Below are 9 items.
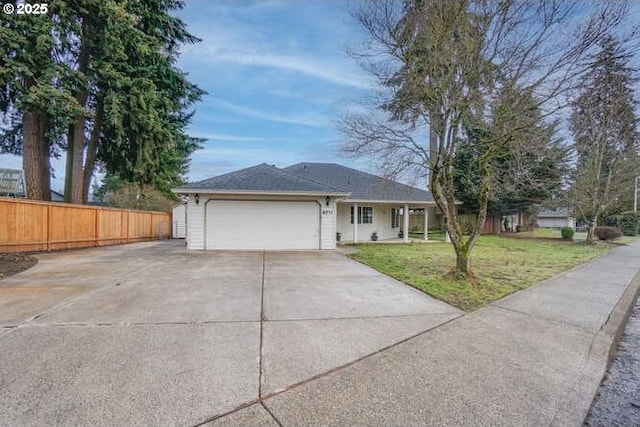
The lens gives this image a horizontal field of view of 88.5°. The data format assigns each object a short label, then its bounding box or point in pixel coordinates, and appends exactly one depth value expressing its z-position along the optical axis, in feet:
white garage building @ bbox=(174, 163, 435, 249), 41.73
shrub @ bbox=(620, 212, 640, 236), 95.04
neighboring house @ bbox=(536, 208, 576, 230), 152.05
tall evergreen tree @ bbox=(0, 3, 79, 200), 36.47
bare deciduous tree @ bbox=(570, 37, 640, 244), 56.80
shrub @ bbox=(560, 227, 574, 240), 69.87
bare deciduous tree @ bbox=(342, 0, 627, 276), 20.17
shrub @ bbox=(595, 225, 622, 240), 71.92
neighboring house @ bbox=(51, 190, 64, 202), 97.66
